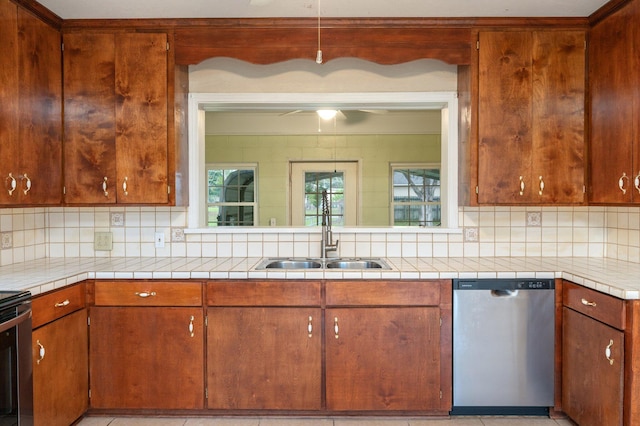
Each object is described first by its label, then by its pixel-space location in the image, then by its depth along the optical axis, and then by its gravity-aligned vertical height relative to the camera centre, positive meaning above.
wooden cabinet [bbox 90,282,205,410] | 2.21 -0.73
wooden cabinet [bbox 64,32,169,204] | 2.43 +0.54
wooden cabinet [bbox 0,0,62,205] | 2.04 +0.51
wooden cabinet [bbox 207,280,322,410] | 2.20 -0.72
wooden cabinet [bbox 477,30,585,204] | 2.41 +0.52
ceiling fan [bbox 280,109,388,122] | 5.04 +1.09
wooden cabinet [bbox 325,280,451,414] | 2.20 -0.73
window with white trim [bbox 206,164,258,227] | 5.17 +0.16
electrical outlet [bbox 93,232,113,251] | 2.75 -0.22
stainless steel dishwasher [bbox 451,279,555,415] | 2.20 -0.71
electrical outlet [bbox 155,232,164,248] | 2.75 -0.22
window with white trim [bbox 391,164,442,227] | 5.06 +0.13
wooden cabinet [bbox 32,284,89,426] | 1.88 -0.72
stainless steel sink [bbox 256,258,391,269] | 2.64 -0.37
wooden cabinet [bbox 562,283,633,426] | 1.81 -0.71
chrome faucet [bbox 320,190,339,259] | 2.65 -0.19
